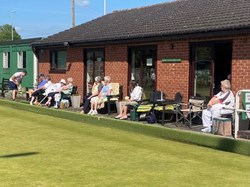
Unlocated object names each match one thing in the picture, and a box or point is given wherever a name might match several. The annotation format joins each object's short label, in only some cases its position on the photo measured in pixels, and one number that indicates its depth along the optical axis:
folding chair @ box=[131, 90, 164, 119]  12.31
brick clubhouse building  11.55
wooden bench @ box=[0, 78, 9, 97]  21.93
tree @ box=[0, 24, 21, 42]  106.38
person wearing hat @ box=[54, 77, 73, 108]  16.27
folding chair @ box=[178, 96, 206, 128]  11.15
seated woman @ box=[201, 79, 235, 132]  10.09
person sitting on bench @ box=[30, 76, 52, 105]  17.30
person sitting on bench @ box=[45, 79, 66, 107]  16.42
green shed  21.98
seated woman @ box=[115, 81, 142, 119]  12.69
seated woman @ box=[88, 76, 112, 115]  14.03
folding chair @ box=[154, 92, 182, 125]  11.51
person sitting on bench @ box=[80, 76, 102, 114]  14.38
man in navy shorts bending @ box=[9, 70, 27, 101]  18.86
